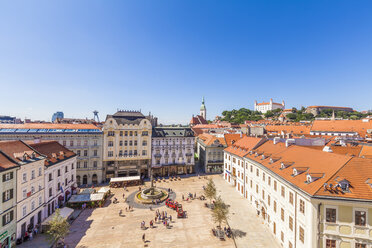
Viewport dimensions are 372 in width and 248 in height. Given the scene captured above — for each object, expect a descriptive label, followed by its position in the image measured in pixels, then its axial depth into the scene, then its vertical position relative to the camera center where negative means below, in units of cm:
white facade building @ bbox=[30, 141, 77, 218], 3319 -1093
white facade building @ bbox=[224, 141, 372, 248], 1825 -893
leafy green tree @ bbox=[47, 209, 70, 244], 2366 -1440
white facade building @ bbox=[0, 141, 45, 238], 2620 -986
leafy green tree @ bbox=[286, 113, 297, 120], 19062 +1147
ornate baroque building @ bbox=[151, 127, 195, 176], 5741 -883
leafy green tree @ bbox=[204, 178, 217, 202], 3628 -1405
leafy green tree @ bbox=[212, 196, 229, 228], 2754 -1431
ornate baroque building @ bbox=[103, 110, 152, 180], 5247 -632
